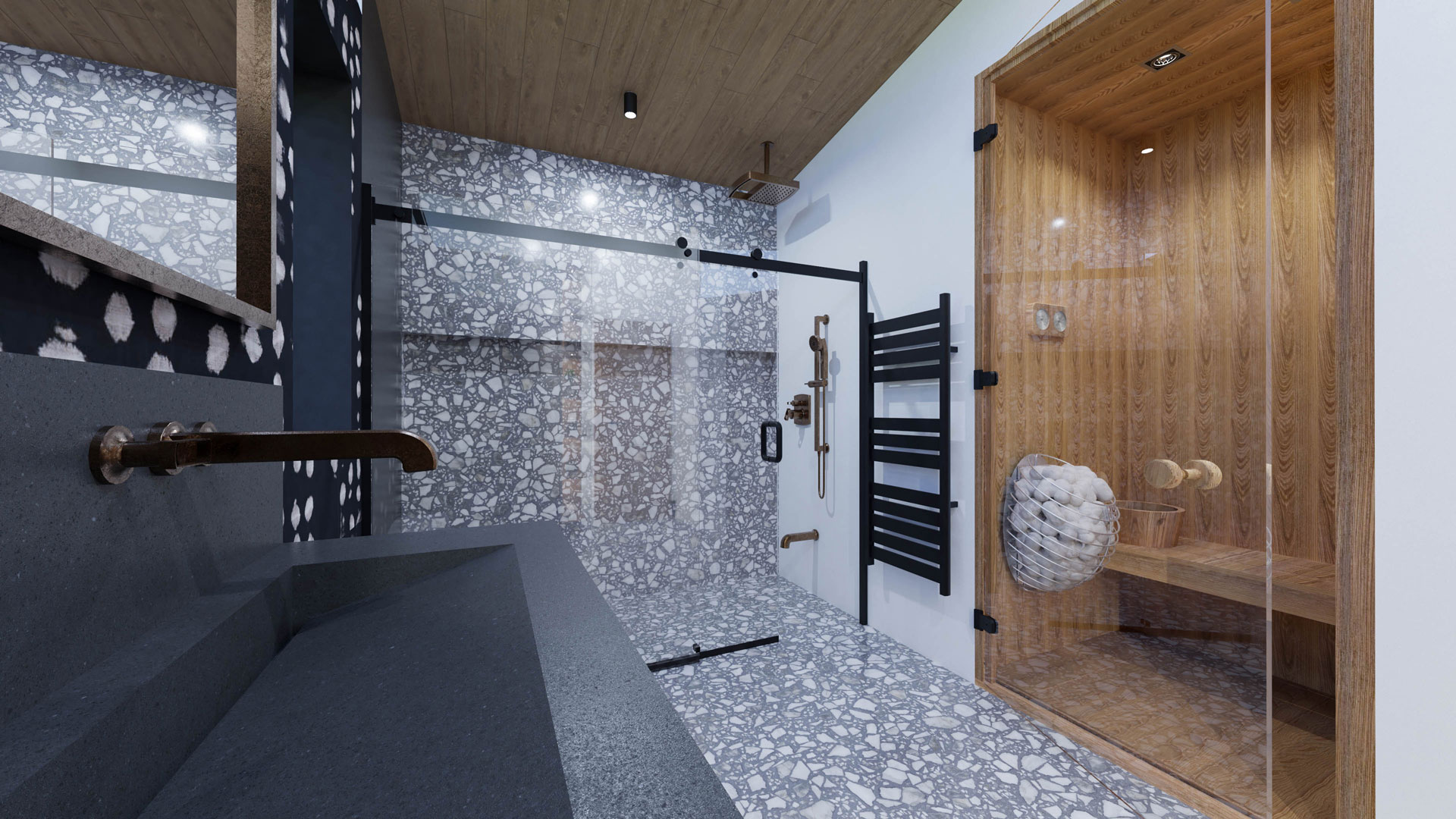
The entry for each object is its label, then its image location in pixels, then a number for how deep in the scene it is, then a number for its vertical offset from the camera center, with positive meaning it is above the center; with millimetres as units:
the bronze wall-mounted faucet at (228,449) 496 -38
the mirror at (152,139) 423 +276
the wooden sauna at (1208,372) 1058 +84
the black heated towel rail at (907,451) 2051 -186
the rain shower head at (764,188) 2824 +1213
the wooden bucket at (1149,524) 1355 -309
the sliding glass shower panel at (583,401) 2076 +31
